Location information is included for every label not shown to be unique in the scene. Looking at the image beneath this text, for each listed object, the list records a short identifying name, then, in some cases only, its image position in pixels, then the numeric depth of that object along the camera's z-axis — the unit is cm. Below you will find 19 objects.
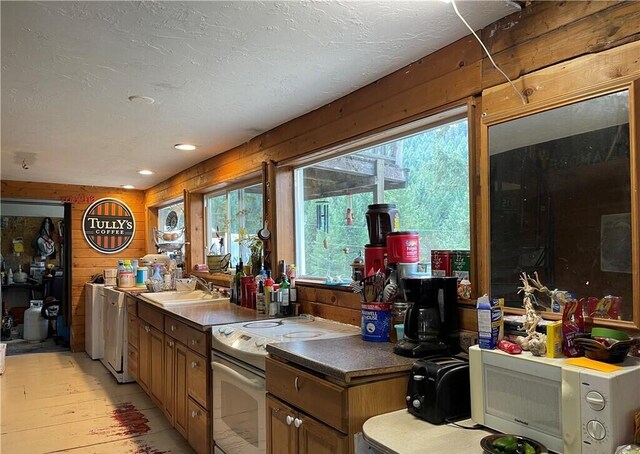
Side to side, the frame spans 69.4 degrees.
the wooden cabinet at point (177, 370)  256
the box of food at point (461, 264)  180
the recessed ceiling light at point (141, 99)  246
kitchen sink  370
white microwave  108
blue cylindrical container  197
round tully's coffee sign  580
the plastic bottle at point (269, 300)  284
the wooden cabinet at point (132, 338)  409
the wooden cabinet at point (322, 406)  146
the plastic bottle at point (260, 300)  294
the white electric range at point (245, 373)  201
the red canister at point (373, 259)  217
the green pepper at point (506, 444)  117
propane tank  649
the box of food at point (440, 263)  188
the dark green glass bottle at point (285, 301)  284
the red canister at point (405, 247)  202
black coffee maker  171
